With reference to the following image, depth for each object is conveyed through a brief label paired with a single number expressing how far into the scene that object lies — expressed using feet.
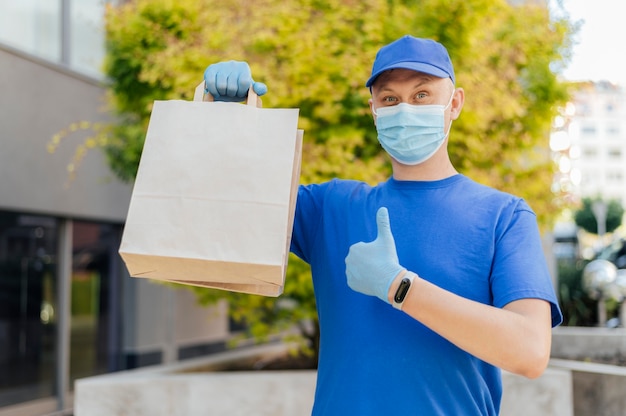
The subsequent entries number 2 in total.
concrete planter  17.15
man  4.60
